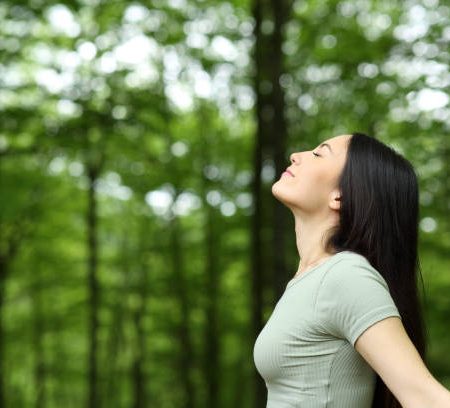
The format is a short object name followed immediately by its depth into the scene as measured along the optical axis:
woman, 1.92
